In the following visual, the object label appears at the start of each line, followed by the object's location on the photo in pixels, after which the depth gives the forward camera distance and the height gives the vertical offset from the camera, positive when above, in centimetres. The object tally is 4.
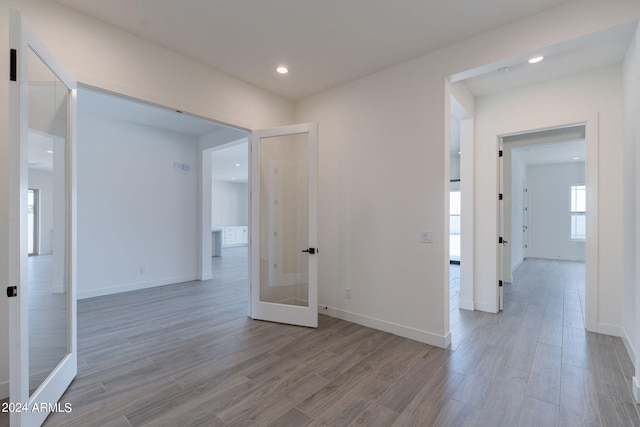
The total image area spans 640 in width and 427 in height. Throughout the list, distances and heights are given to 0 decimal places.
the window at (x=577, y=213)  868 +1
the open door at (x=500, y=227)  404 -20
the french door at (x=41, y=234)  154 -15
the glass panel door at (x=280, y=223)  368 -14
